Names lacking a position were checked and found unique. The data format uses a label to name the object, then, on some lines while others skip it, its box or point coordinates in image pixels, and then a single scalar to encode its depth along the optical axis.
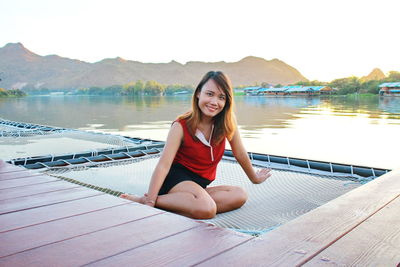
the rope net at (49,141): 5.45
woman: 2.20
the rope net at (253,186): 2.38
